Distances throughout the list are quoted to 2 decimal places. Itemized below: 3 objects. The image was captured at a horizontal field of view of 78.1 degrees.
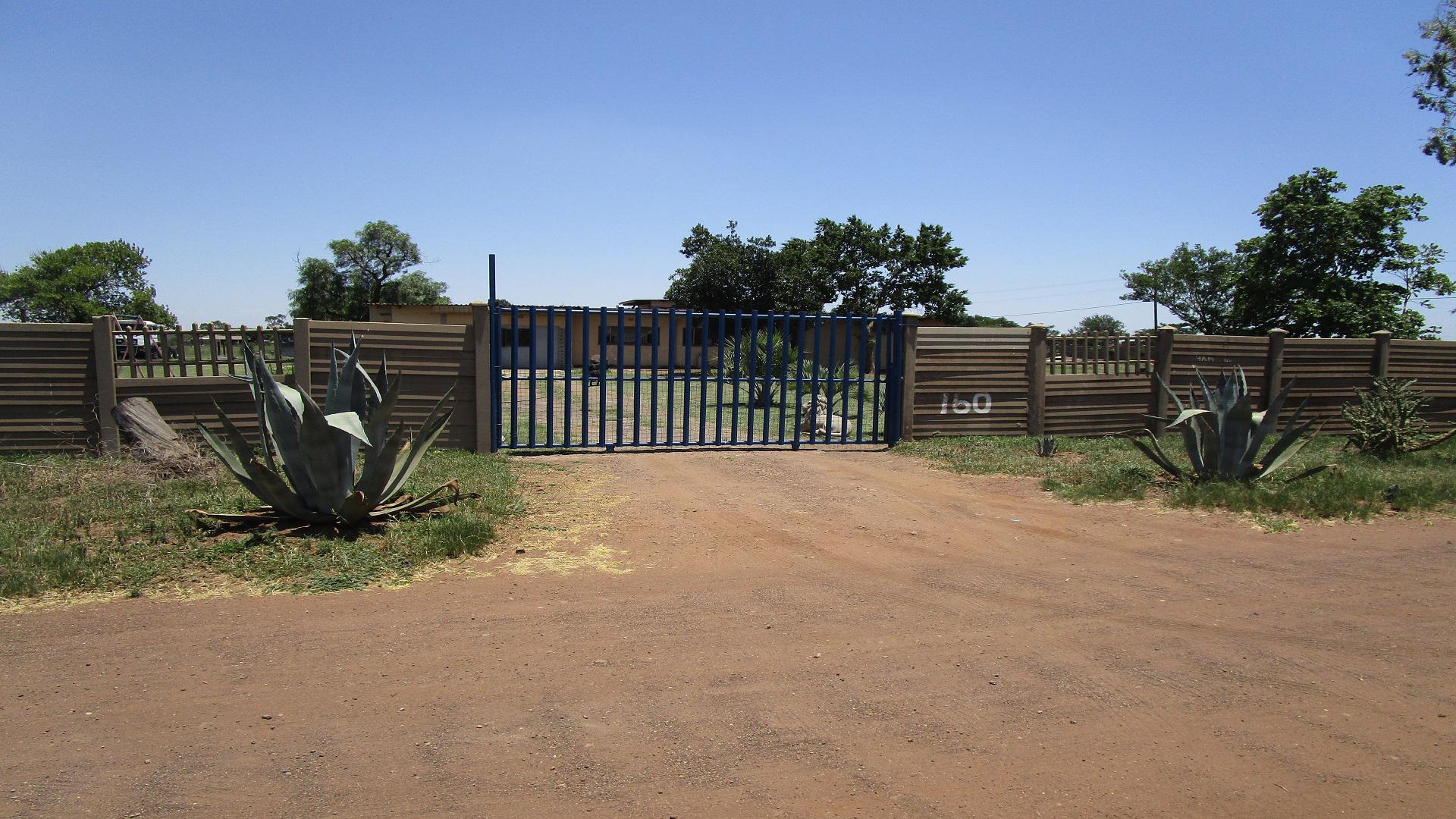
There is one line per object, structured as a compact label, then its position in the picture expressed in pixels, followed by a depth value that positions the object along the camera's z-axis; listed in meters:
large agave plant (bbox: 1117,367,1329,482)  8.91
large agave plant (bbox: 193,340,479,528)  6.37
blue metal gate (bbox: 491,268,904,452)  10.76
